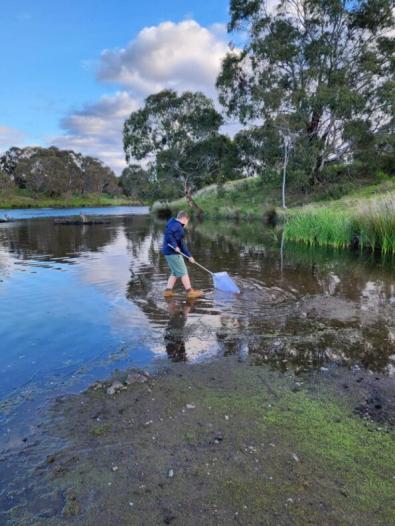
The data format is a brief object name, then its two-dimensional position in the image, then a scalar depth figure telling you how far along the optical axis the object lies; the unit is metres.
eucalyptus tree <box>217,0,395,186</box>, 31.05
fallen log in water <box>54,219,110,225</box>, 37.47
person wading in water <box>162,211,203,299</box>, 9.16
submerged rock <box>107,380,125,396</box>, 4.67
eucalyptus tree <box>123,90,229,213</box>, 45.94
